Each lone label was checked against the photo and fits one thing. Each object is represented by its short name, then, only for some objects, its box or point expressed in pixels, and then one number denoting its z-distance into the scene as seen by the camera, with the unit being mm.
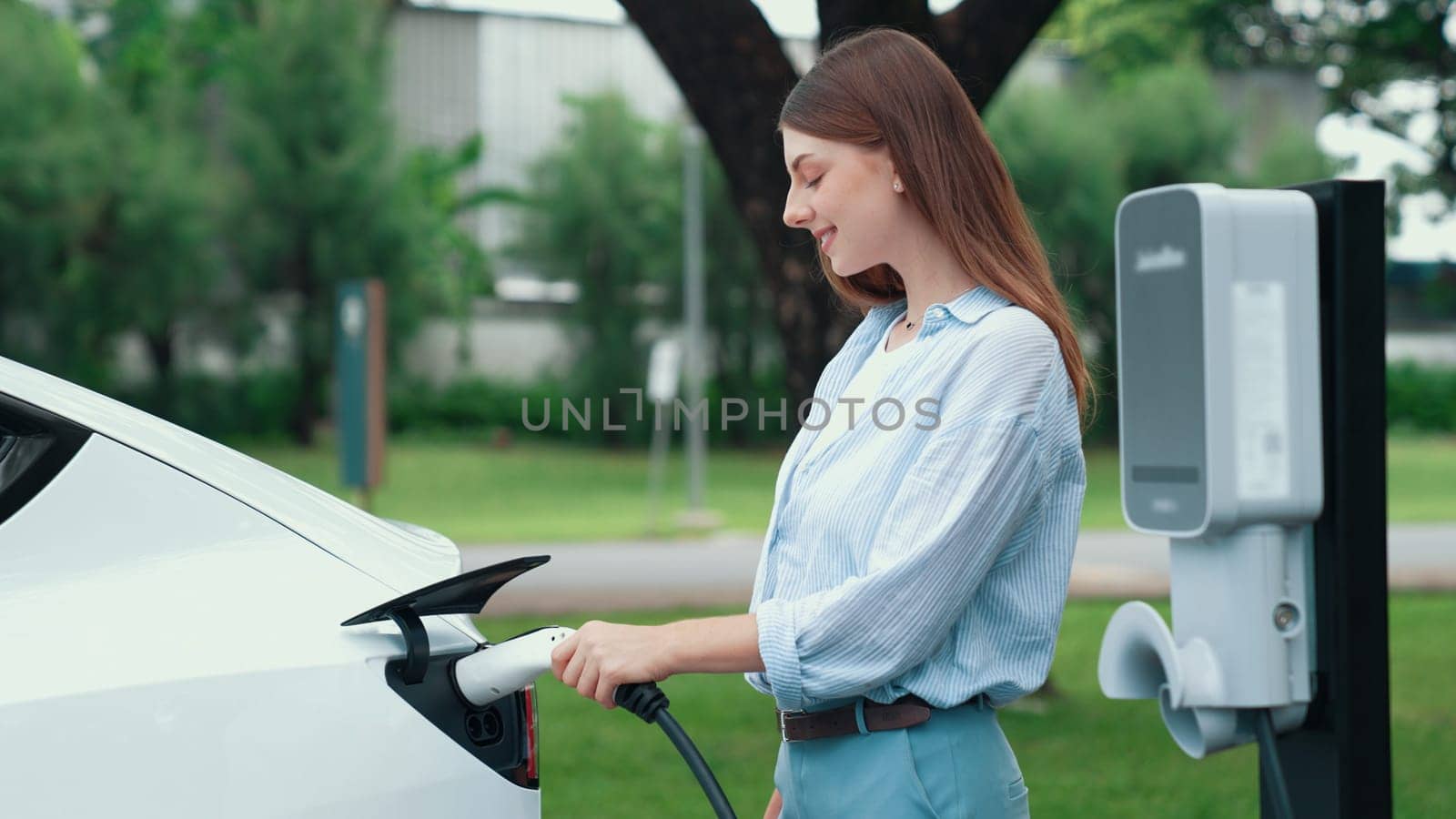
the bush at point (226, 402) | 24266
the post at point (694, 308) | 15828
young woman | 1711
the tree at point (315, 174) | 24734
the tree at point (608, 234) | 26047
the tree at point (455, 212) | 26922
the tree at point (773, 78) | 5941
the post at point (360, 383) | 12906
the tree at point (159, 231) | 22703
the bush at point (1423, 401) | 31188
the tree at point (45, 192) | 21859
